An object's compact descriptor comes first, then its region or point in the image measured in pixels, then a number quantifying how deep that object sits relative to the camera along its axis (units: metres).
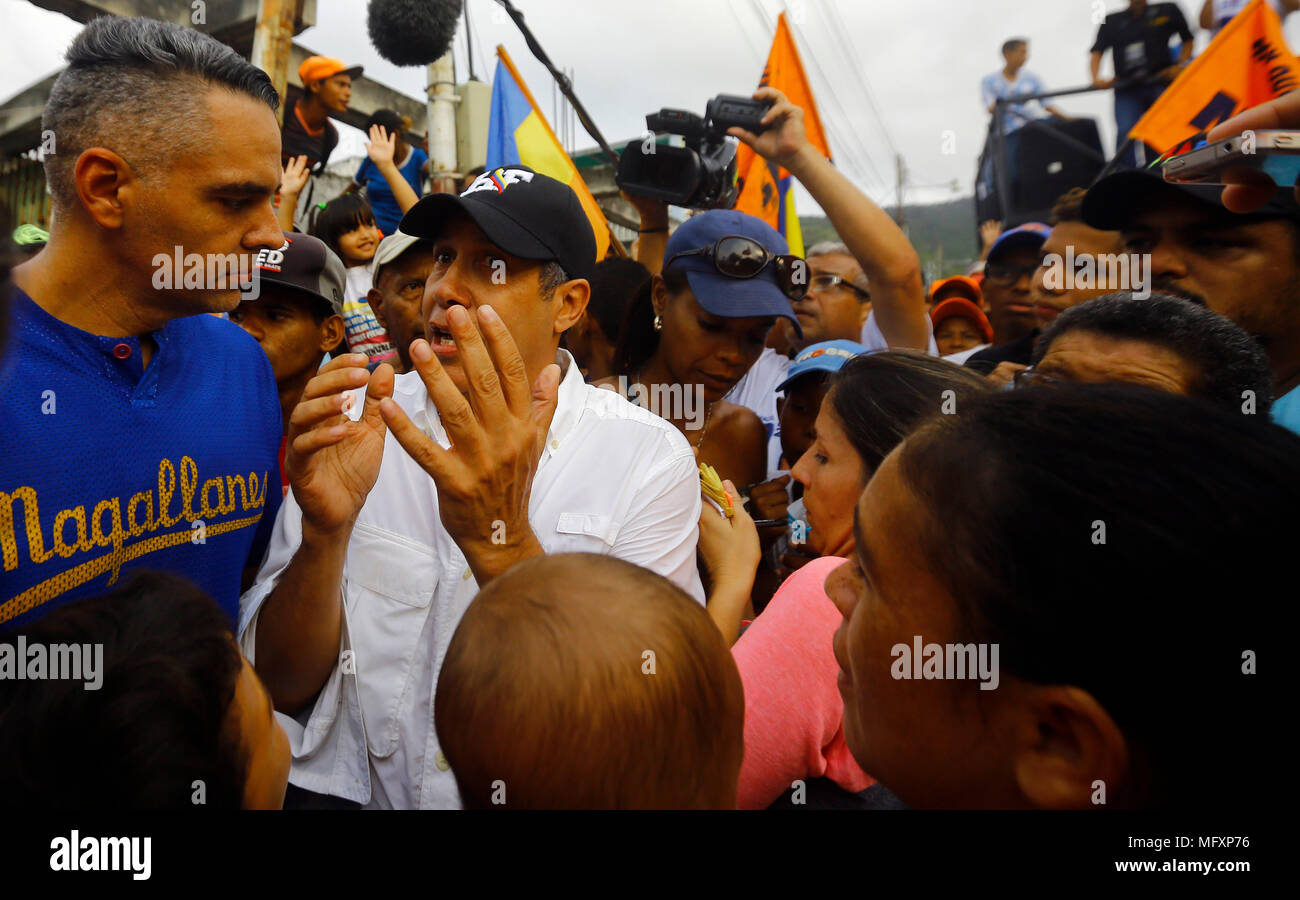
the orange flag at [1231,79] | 3.10
